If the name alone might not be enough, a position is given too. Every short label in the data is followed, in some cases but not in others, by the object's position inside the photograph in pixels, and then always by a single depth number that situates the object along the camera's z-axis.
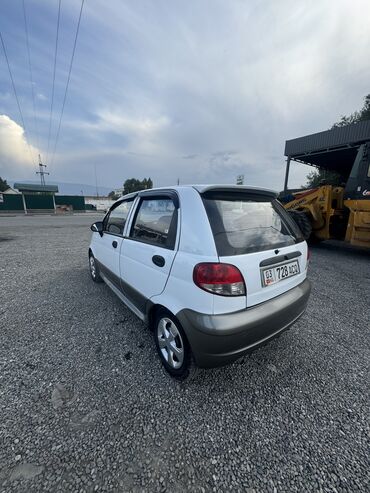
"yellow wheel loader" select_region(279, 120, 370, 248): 5.89
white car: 1.60
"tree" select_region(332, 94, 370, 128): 20.80
